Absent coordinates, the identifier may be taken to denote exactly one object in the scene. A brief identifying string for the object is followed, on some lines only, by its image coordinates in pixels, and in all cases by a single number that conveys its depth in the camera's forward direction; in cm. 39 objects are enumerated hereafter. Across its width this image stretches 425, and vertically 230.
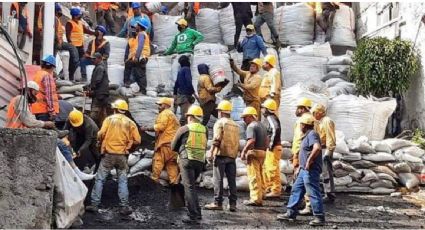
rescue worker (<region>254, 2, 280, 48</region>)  2566
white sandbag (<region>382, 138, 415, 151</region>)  1980
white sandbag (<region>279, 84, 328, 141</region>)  2078
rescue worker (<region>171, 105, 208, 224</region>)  1494
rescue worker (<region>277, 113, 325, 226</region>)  1453
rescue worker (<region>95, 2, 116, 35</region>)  2813
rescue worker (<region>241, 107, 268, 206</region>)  1648
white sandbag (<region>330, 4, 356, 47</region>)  2805
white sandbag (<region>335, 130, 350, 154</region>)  1928
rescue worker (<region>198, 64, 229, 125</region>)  1944
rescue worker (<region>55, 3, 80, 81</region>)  2295
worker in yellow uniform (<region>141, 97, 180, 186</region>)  1680
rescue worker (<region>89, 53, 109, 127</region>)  1969
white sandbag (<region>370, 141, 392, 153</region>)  1966
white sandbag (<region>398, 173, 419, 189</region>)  1879
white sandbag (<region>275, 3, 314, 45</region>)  2753
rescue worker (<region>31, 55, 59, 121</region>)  1592
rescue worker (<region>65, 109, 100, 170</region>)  1598
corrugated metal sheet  1623
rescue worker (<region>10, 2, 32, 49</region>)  1955
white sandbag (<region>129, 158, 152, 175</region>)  1825
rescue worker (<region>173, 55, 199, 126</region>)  1973
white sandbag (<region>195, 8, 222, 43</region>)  2820
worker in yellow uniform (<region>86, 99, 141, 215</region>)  1535
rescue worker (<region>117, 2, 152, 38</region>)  2557
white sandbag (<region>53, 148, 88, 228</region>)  1255
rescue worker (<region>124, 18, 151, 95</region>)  2277
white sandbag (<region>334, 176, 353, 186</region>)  1861
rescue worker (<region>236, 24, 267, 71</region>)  2205
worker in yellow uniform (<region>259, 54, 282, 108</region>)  1866
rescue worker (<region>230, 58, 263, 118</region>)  1931
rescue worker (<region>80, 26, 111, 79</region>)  2312
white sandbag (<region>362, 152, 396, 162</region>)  1930
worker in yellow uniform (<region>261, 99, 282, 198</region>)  1736
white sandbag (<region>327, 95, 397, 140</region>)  2119
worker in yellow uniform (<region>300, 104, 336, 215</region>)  1720
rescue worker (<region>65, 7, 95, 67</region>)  2389
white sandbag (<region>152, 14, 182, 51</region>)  2752
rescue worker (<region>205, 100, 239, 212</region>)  1606
